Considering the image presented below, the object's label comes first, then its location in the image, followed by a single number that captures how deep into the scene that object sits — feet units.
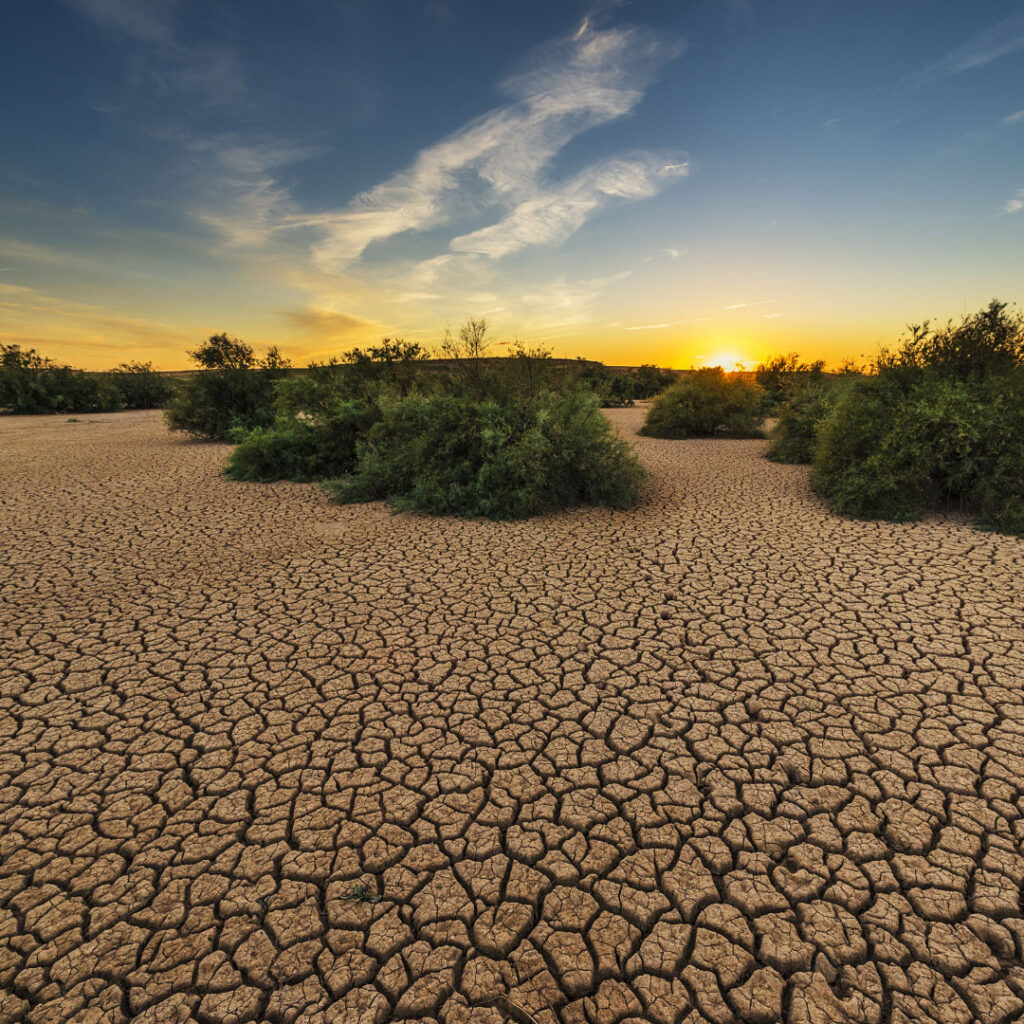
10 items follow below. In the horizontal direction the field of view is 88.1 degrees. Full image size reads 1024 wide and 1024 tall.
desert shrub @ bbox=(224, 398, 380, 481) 33.71
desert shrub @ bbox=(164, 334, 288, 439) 50.96
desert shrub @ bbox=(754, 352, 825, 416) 63.26
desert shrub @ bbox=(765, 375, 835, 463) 39.73
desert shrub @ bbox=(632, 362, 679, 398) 118.11
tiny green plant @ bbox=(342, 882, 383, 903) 7.22
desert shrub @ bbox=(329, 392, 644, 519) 25.82
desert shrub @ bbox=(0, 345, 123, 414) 76.84
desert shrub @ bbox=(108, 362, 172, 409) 90.07
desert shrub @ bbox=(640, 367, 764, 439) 53.67
